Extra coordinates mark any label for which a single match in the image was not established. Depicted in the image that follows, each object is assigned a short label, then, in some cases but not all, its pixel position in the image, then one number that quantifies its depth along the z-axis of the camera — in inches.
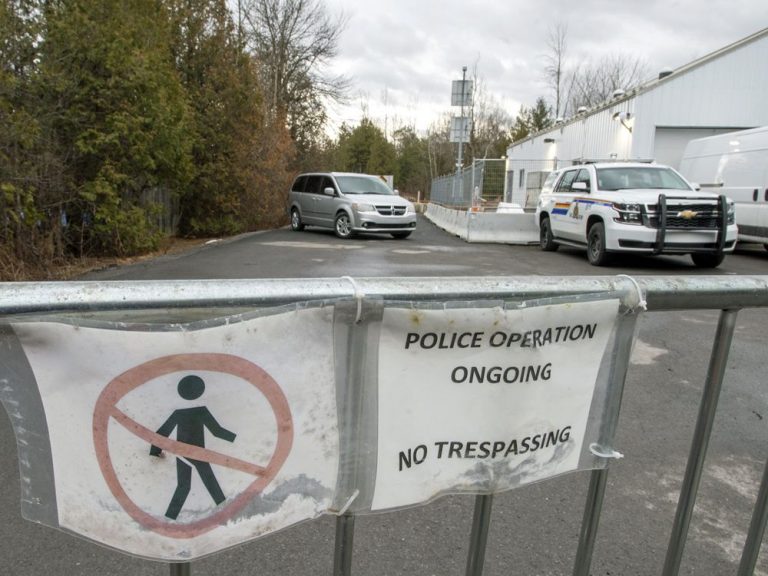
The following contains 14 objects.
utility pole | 1226.0
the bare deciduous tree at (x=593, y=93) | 2066.9
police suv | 406.0
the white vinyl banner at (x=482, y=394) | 50.6
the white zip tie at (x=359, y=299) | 47.2
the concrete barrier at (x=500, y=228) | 641.6
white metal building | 800.9
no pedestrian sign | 43.5
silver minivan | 674.2
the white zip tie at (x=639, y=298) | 56.4
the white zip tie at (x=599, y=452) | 60.8
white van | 487.5
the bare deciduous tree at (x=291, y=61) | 1132.5
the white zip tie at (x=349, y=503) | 52.9
